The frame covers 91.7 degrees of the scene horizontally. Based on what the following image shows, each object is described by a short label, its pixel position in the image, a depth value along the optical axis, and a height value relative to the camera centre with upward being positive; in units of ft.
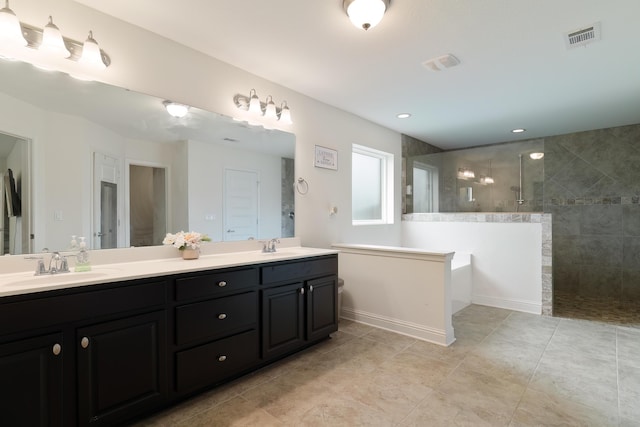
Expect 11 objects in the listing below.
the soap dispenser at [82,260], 5.78 -0.83
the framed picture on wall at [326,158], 10.87 +2.04
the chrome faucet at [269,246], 8.83 -0.90
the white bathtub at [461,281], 11.48 -2.60
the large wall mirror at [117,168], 5.57 +1.05
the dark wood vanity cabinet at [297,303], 7.20 -2.26
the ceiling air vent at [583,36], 6.63 +3.92
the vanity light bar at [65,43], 5.46 +3.20
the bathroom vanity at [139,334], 4.31 -2.06
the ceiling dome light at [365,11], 5.60 +3.74
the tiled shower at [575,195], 13.75 +0.88
